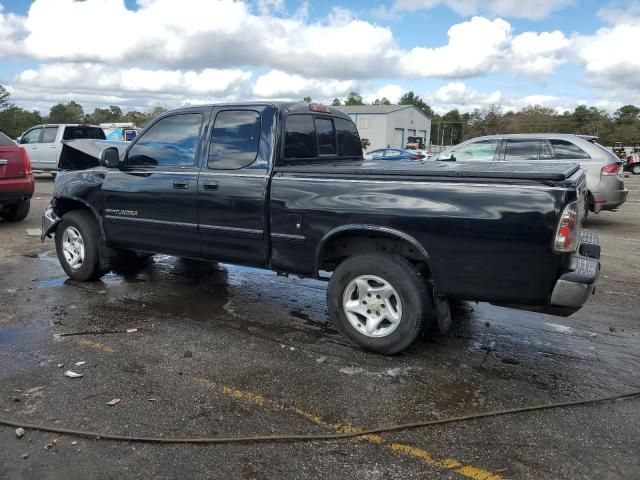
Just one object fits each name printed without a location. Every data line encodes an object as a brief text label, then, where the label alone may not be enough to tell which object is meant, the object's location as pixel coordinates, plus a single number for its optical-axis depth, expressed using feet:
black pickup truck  11.53
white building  225.15
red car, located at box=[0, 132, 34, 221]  30.14
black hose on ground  9.79
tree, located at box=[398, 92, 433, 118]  380.39
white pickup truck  59.00
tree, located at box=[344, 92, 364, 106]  343.40
